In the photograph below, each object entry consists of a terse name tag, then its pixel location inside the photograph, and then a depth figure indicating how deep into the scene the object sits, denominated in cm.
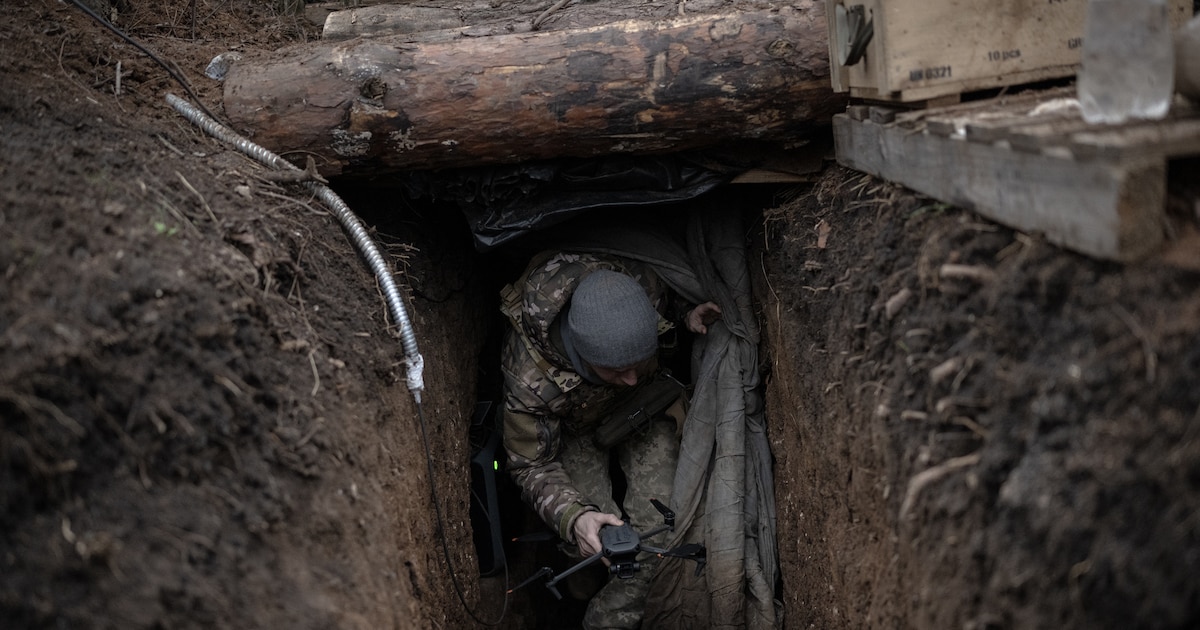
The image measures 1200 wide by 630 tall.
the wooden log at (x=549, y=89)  304
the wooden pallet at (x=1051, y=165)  157
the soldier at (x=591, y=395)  350
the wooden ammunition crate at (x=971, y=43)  244
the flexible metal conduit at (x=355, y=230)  299
